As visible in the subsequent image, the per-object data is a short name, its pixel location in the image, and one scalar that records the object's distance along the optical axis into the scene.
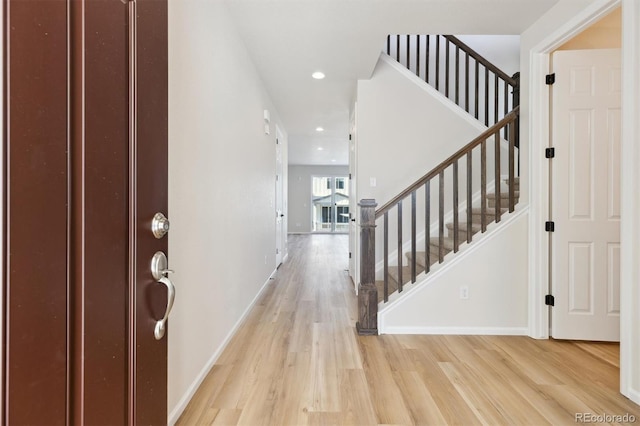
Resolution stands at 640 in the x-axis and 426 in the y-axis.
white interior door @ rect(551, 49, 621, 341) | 2.43
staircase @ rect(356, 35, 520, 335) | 2.66
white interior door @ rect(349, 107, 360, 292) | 4.05
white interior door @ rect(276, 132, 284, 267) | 5.32
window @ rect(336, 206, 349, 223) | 12.22
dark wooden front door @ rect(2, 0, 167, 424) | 0.50
